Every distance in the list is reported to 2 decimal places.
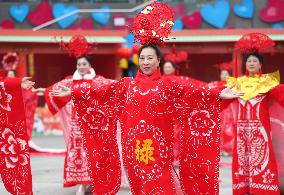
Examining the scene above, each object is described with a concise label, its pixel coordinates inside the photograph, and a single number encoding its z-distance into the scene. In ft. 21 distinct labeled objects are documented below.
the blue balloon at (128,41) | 47.07
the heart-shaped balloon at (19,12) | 52.54
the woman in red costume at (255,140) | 19.04
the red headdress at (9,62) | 33.96
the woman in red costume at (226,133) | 32.14
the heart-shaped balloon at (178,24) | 50.35
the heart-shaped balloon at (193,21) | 50.88
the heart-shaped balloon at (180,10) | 51.13
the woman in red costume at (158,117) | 14.62
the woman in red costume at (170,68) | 27.61
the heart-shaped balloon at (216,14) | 50.49
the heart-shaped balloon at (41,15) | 52.44
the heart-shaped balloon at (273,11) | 50.83
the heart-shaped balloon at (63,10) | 51.70
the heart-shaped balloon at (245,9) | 50.93
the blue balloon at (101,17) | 51.75
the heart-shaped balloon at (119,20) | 50.91
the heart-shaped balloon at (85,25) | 51.35
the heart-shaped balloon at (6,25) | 52.37
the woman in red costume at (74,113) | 20.67
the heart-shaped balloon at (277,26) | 50.65
